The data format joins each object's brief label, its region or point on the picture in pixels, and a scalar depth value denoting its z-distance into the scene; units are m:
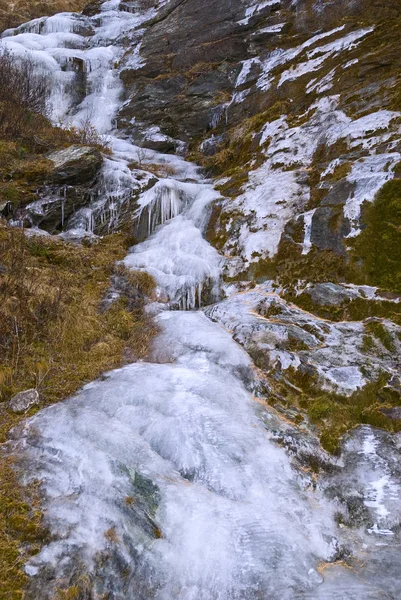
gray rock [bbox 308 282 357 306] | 5.46
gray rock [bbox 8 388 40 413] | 3.84
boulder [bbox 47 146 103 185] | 9.45
